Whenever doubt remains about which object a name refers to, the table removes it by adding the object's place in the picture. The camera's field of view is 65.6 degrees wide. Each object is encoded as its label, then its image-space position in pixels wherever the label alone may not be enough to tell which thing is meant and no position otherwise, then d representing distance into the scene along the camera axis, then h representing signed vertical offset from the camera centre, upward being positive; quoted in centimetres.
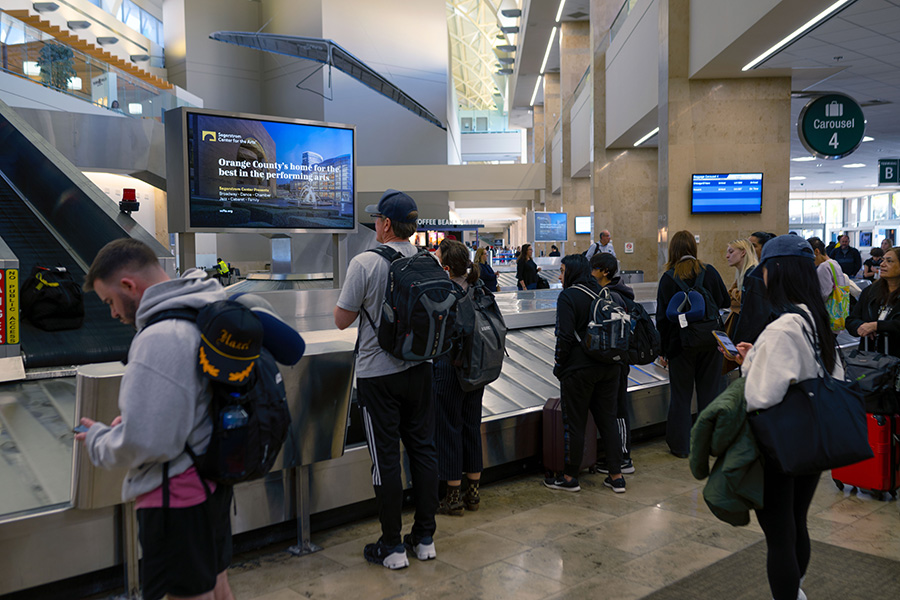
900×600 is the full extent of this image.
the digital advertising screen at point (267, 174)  823 +88
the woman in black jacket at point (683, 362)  548 -94
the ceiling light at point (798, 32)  828 +275
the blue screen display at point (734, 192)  1141 +85
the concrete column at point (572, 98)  2505 +544
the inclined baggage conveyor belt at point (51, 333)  550 -65
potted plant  1891 +498
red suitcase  442 -139
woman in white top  248 -43
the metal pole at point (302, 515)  363 -141
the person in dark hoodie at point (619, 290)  490 -32
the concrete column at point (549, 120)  3228 +577
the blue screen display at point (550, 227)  2105 +52
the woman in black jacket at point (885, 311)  462 -46
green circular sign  1112 +193
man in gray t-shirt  335 -77
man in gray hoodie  179 -47
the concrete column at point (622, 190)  1878 +146
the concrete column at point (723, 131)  1150 +186
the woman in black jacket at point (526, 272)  1247 -50
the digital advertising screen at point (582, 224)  2572 +74
